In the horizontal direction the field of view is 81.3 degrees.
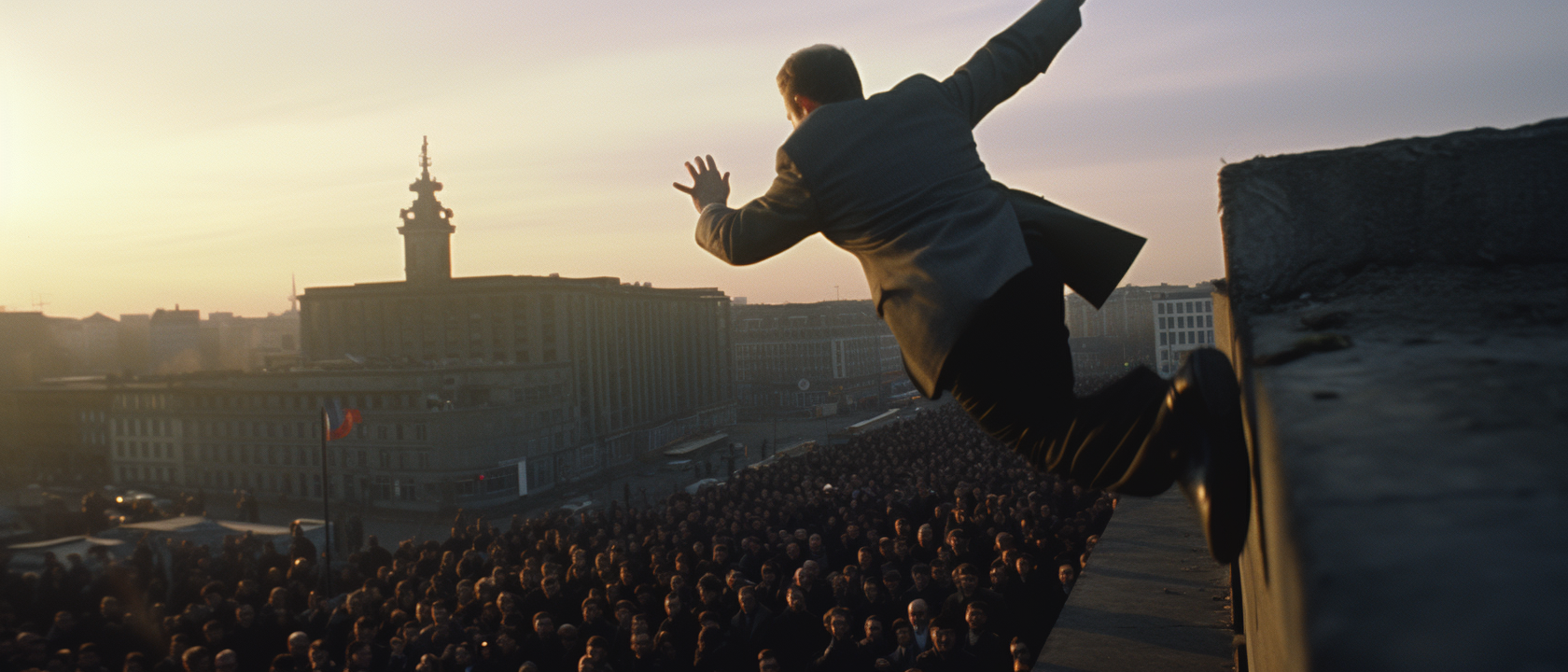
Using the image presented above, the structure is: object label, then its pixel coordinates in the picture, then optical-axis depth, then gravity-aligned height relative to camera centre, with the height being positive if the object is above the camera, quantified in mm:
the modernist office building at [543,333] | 69062 +1451
